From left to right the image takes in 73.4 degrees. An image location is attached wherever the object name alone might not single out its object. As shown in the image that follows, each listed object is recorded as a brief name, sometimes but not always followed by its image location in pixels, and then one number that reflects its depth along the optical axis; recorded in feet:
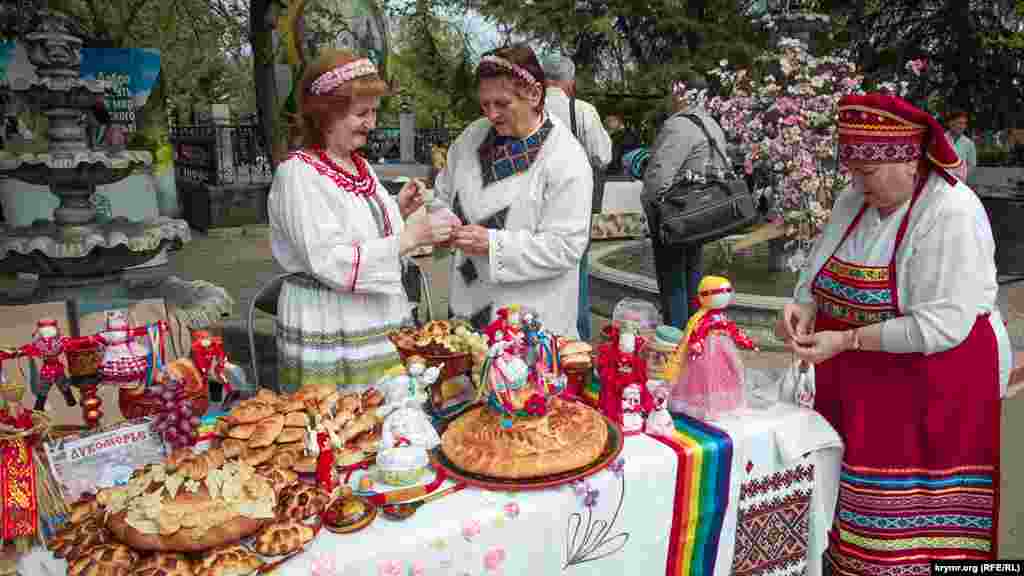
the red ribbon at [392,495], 5.22
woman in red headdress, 6.23
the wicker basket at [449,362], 6.51
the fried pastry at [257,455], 5.50
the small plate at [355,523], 4.91
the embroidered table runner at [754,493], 6.26
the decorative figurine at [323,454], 5.41
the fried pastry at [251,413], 5.82
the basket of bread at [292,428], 5.64
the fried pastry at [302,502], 4.91
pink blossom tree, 18.13
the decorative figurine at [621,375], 6.58
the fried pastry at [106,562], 4.31
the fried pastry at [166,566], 4.34
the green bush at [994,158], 56.65
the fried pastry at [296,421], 5.84
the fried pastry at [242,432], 5.69
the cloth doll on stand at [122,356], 6.21
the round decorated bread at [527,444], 5.49
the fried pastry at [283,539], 4.64
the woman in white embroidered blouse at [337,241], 7.30
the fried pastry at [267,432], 5.65
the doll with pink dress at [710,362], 6.62
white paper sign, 5.58
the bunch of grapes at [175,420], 5.54
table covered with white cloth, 4.91
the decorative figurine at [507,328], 5.68
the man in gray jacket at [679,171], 14.55
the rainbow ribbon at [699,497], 6.17
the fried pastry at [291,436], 5.73
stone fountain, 8.09
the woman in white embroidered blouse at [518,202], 8.07
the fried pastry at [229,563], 4.40
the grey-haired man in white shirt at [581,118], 14.73
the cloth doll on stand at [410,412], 5.44
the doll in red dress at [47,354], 6.19
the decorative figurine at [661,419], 6.44
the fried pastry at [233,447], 5.47
